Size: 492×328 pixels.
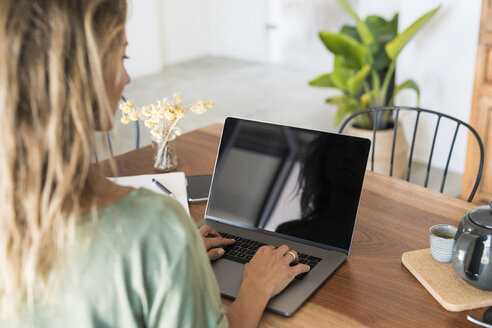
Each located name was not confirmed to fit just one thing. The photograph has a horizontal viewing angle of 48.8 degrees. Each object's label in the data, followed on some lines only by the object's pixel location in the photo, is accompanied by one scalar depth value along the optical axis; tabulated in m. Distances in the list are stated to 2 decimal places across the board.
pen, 1.47
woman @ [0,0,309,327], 0.63
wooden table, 1.00
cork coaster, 1.02
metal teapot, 1.00
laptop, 1.21
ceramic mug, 1.13
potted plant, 3.25
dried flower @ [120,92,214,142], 1.59
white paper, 1.48
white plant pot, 3.39
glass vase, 1.66
